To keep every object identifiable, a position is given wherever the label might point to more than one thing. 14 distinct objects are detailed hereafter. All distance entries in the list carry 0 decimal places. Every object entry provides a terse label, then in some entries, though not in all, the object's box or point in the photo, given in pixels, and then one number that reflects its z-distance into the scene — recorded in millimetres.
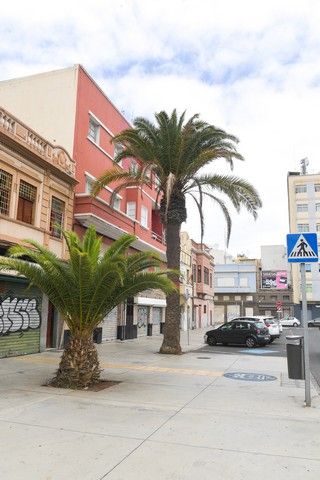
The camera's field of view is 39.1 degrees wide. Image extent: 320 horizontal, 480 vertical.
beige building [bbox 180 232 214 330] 42688
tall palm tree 17734
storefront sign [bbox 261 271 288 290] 81750
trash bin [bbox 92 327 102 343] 21578
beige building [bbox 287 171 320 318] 70625
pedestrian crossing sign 8945
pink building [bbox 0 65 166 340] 20297
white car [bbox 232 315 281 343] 25853
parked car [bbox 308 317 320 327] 55794
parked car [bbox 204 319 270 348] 23234
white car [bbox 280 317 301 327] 60844
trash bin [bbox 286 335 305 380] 9000
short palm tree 9766
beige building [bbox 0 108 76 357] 15156
